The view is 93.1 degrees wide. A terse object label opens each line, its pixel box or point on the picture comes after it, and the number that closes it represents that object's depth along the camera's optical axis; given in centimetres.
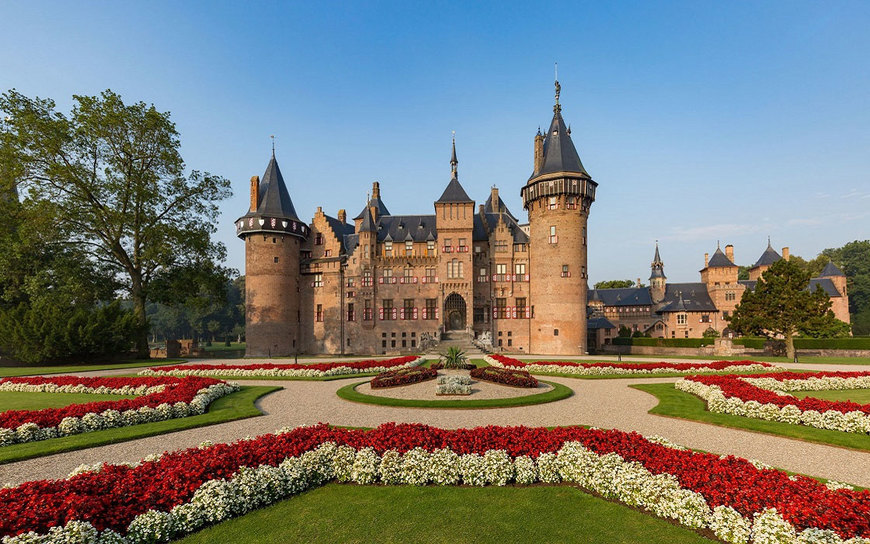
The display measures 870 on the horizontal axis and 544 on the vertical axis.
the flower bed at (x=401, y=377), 1795
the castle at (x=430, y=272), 4194
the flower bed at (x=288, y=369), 2309
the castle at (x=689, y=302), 6134
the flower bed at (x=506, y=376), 1755
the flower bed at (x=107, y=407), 1112
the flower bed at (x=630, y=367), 2320
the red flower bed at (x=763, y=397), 1227
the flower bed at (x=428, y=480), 537
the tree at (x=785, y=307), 3350
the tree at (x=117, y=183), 3061
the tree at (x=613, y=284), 9225
